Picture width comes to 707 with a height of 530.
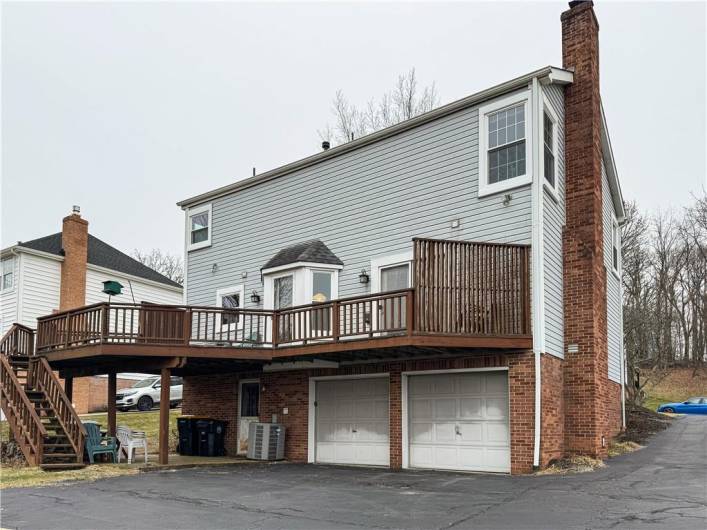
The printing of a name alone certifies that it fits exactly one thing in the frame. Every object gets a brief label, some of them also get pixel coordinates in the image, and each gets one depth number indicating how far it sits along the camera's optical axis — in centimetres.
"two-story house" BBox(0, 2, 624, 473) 1450
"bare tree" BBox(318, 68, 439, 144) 3622
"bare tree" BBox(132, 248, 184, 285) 5491
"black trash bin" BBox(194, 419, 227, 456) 1983
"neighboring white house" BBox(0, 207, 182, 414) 2855
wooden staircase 1563
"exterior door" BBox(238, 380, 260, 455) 2000
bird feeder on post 1897
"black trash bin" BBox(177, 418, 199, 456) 1993
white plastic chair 1656
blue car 3460
